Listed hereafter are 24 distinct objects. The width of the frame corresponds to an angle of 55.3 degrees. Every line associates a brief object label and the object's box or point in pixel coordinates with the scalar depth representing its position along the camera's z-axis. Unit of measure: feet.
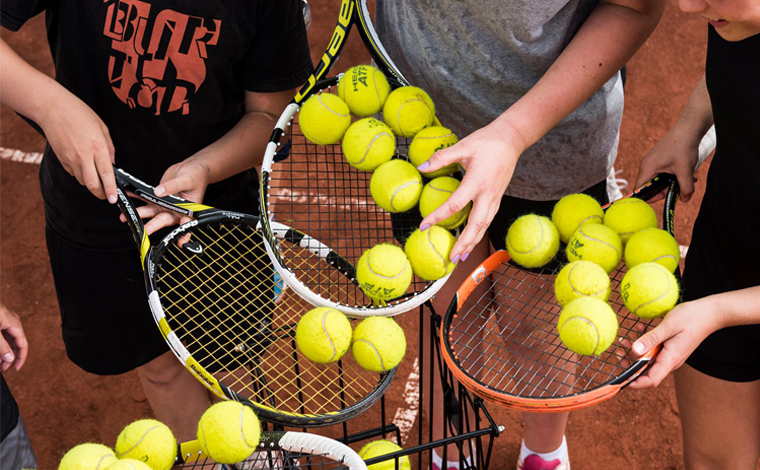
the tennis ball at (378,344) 4.70
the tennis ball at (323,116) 5.53
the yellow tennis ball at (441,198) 4.95
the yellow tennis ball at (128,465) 3.75
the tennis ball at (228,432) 4.15
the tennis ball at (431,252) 4.81
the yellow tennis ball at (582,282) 4.75
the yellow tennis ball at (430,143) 5.19
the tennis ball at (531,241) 5.09
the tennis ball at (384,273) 4.81
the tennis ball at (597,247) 5.01
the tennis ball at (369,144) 5.37
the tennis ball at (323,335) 4.69
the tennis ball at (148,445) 4.07
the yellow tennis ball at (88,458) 3.88
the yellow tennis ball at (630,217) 5.20
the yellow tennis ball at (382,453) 5.10
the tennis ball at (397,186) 5.06
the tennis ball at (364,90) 5.58
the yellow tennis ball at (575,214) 5.31
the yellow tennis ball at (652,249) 4.89
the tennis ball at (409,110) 5.35
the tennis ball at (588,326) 4.48
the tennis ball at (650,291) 4.60
